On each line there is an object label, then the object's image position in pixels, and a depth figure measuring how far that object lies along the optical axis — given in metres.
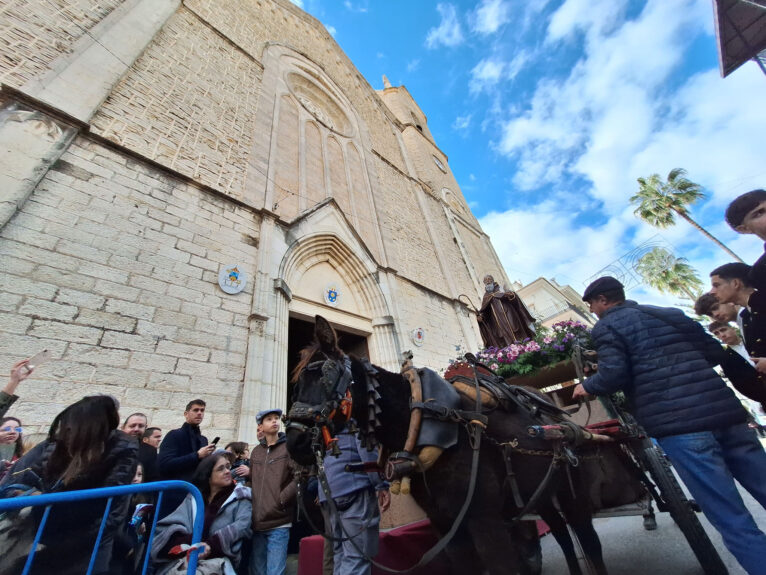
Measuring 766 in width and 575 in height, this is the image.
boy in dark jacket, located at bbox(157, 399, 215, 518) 2.66
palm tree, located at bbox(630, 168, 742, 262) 20.95
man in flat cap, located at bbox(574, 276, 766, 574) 1.63
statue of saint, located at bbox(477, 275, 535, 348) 6.30
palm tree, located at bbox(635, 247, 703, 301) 25.32
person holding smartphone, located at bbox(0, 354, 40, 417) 2.21
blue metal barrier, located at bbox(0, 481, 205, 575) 1.46
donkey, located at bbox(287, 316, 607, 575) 1.72
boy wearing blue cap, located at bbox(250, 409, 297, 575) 2.62
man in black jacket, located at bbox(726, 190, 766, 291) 1.85
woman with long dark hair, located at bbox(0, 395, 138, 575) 1.58
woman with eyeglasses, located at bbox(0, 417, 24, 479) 2.58
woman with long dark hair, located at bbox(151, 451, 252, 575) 2.11
